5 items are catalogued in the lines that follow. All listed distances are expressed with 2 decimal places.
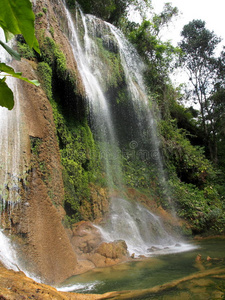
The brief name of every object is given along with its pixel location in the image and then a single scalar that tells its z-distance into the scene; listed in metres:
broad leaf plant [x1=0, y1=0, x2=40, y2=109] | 0.51
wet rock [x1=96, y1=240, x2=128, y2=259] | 5.66
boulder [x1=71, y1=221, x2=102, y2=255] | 5.93
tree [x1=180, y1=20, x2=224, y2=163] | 18.53
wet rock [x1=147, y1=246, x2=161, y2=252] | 7.04
